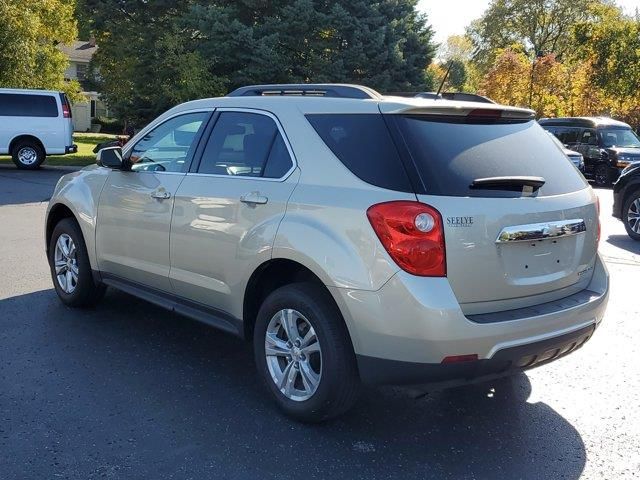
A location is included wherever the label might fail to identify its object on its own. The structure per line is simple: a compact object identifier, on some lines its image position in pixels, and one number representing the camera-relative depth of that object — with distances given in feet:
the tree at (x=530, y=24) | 155.94
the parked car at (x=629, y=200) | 32.50
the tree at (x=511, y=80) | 104.58
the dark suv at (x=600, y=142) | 63.21
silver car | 10.45
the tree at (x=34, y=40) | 79.46
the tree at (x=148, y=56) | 66.64
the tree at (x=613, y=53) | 92.94
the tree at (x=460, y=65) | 197.12
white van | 61.41
